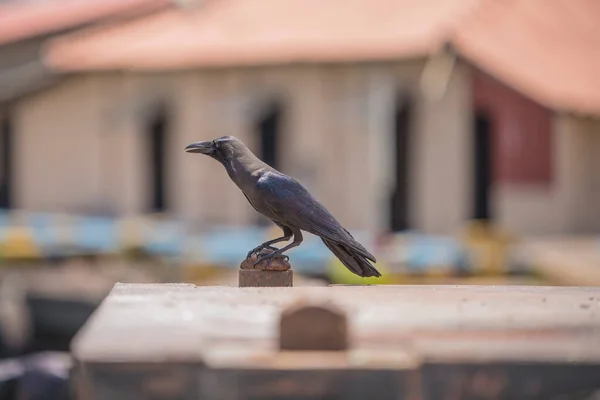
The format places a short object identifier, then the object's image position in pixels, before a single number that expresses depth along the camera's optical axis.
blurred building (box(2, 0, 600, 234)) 41.16
